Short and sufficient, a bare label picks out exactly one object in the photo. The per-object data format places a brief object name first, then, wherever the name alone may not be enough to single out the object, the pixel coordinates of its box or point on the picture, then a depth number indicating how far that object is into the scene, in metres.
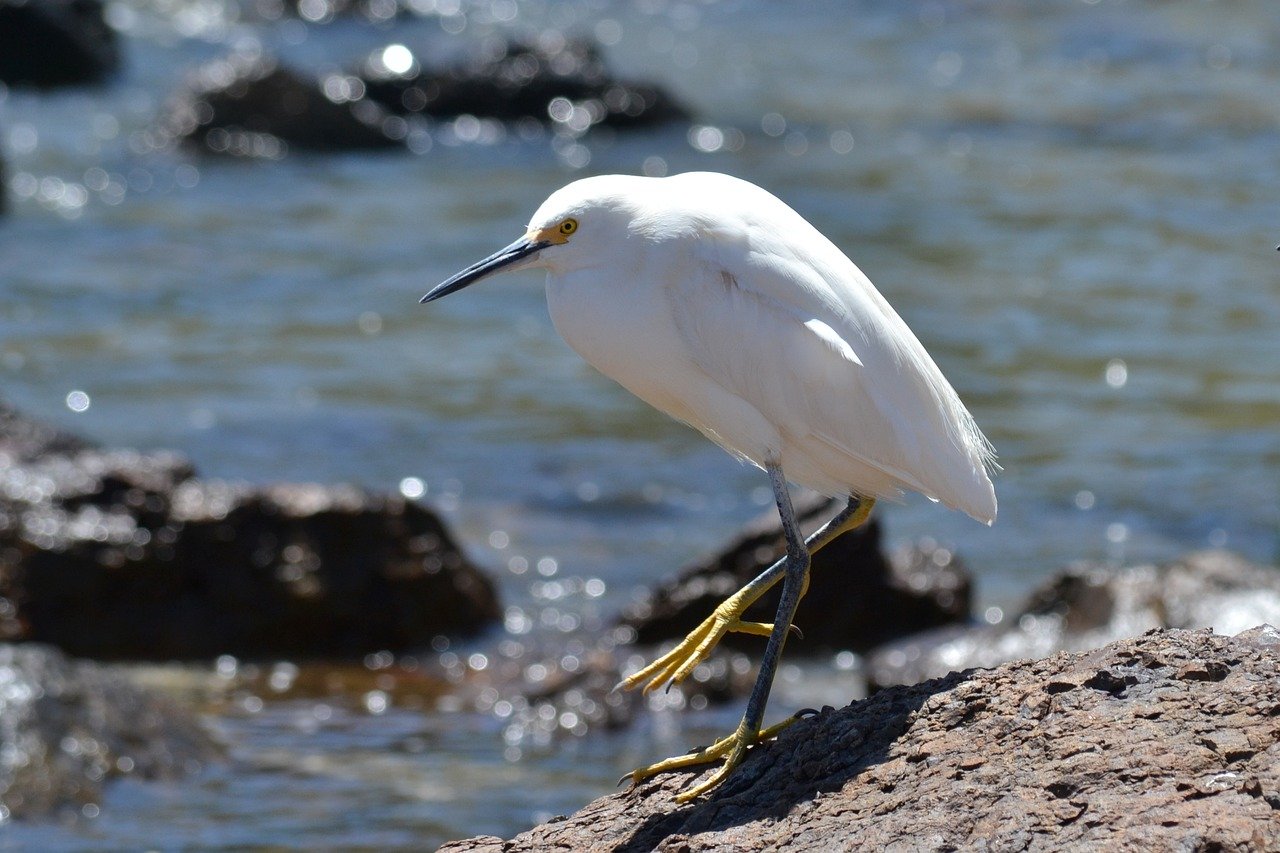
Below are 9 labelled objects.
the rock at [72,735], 12.94
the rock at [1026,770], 6.32
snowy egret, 8.04
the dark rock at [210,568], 16.89
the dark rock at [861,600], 17.03
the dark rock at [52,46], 43.50
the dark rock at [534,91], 39.94
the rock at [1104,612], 15.19
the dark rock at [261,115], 37.81
